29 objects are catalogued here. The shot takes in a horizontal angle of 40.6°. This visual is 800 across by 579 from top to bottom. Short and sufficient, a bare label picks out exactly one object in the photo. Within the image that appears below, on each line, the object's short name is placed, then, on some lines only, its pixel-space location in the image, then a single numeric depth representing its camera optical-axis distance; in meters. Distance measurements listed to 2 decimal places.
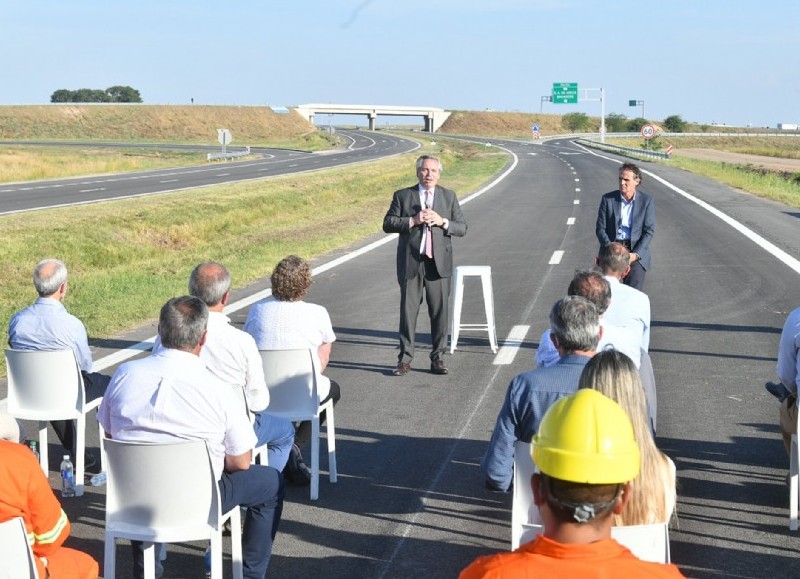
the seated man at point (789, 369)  6.71
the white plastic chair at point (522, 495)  4.71
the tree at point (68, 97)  194.00
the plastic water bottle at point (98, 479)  7.39
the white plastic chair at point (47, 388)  7.20
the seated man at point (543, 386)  5.29
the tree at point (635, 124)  182.62
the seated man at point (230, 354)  6.49
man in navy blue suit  11.47
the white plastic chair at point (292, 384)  7.20
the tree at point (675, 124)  191.75
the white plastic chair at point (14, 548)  3.96
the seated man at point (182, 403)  5.19
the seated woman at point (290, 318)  7.62
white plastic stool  11.91
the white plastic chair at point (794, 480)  6.27
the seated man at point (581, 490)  2.56
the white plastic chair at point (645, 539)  3.99
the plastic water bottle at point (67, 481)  7.19
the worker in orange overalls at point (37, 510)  4.21
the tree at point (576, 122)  195.76
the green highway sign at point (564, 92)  125.69
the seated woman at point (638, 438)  4.15
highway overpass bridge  170.50
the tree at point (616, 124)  186.62
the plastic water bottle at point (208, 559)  5.82
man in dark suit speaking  10.76
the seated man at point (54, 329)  7.76
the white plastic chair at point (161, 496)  5.00
